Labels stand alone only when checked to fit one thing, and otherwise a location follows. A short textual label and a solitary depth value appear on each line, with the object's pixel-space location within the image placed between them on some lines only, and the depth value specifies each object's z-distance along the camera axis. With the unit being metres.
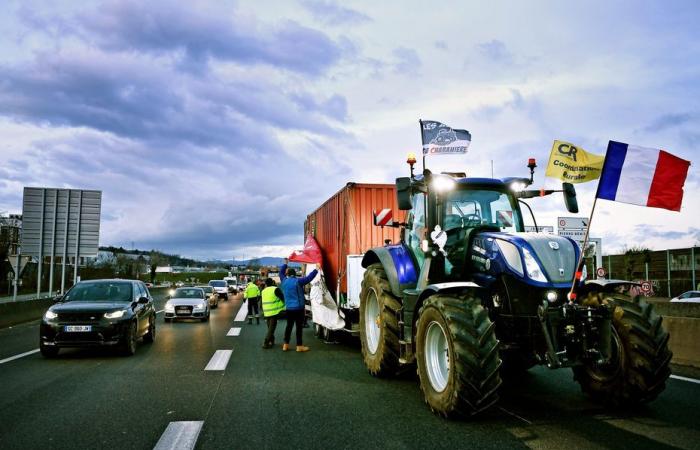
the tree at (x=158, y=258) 147.02
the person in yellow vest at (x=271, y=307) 13.02
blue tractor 5.63
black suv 10.77
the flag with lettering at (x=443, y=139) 9.32
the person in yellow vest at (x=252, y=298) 22.48
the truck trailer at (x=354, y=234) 11.88
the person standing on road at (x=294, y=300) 12.48
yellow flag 11.14
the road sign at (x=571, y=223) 19.64
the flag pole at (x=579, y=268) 5.82
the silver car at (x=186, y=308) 22.02
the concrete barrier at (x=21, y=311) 19.84
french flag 6.05
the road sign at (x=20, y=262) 24.98
